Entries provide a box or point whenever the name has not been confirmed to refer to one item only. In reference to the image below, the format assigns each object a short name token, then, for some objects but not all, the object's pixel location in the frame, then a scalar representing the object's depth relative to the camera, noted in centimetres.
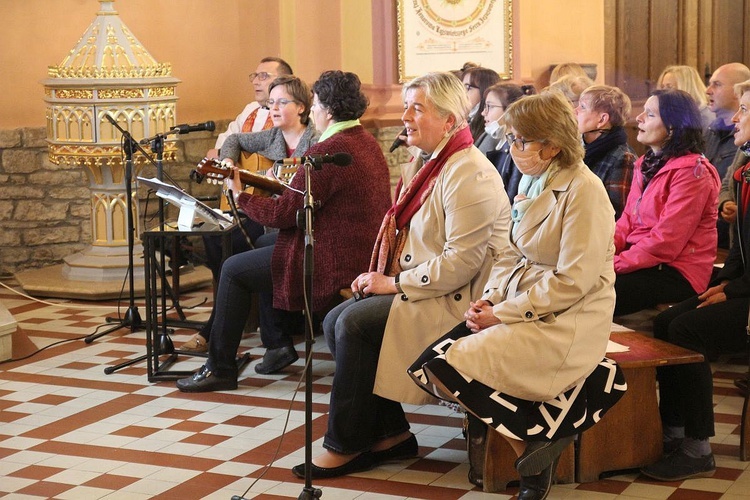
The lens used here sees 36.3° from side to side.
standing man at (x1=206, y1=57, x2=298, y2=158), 700
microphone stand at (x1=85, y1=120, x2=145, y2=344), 604
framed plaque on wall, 877
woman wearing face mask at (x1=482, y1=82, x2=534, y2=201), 582
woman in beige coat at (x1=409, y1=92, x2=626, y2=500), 359
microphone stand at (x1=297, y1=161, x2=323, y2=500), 362
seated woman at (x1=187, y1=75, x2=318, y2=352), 584
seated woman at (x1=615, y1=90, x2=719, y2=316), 471
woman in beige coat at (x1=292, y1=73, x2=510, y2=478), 414
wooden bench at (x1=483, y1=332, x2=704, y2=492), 396
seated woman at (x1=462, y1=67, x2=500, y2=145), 638
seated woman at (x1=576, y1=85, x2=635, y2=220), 535
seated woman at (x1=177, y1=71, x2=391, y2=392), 493
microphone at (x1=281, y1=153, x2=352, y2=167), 372
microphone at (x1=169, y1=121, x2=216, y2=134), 577
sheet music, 538
